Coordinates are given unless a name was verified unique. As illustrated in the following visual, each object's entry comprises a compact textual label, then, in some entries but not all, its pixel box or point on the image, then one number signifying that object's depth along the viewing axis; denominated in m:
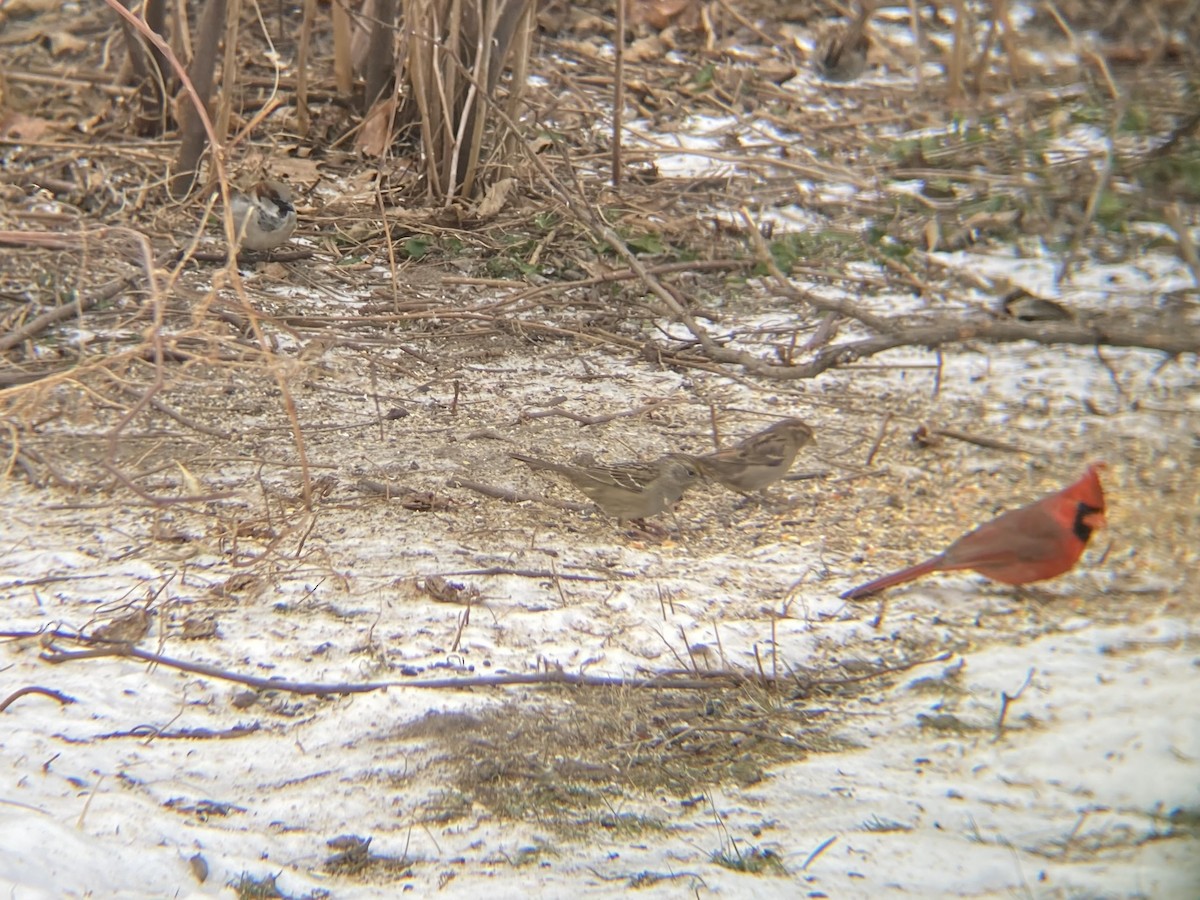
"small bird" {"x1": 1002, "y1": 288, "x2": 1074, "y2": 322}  9.35
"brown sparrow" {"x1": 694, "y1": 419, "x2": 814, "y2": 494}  7.55
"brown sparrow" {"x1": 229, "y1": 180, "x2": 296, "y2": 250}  10.06
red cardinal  6.14
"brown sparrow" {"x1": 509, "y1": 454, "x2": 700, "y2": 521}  7.31
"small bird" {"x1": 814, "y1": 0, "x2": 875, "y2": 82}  14.91
